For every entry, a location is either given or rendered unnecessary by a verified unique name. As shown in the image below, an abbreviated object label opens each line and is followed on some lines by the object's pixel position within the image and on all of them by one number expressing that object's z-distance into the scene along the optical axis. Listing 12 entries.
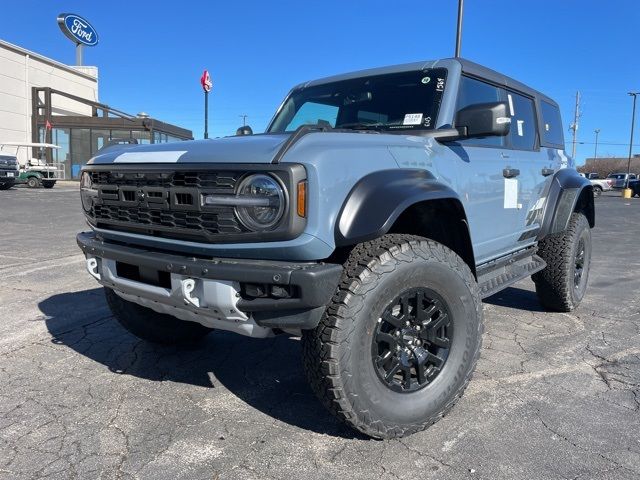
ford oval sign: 38.25
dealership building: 31.69
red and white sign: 13.25
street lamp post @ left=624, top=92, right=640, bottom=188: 46.72
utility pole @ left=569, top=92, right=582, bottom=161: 47.49
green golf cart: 26.09
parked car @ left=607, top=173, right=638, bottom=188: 49.73
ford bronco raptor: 2.25
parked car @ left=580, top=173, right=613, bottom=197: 41.09
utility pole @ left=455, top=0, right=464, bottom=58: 11.51
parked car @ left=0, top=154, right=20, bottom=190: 23.09
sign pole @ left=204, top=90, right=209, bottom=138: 8.92
